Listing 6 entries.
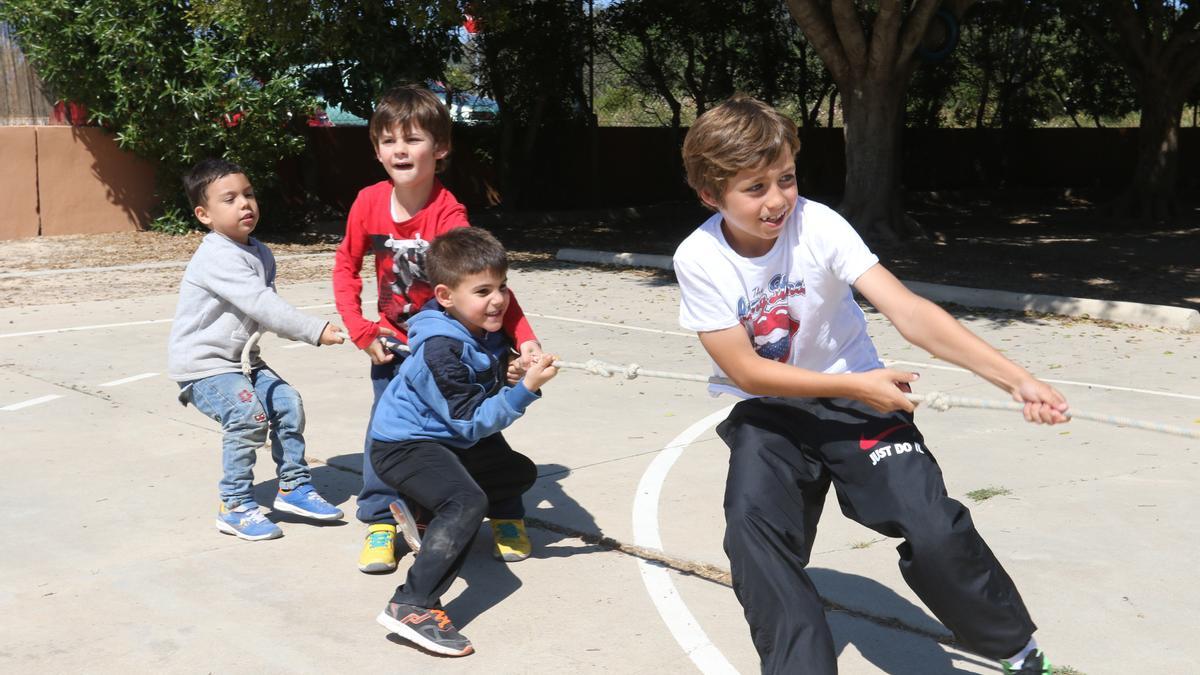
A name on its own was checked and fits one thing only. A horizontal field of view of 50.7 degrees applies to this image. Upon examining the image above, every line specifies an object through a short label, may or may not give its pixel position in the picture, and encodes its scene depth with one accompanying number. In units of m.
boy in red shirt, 4.75
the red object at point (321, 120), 22.03
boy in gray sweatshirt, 5.06
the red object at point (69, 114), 18.41
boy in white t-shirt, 3.19
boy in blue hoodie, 4.04
